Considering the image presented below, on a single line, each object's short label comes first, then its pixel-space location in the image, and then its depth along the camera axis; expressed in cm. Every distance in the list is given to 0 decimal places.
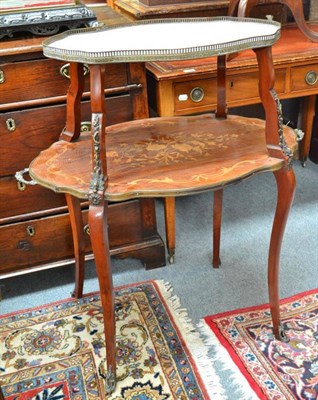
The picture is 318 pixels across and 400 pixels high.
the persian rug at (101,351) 130
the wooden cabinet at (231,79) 155
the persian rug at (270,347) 129
